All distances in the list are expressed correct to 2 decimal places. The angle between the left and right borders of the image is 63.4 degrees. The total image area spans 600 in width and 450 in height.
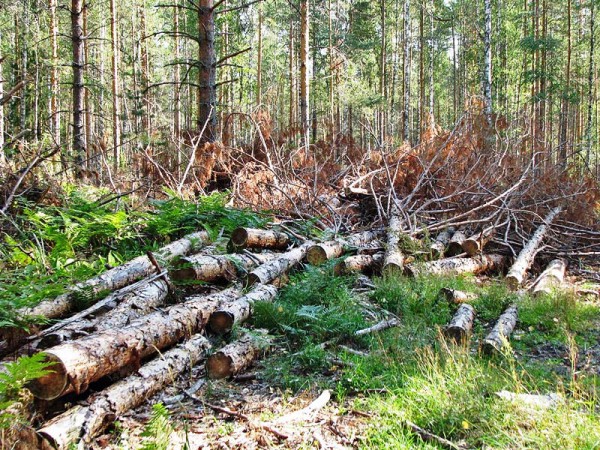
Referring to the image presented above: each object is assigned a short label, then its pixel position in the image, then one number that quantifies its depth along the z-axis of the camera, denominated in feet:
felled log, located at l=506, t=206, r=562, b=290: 22.00
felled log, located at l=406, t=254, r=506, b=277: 20.98
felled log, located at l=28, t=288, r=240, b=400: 9.45
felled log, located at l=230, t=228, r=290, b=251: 20.20
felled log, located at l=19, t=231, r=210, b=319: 13.01
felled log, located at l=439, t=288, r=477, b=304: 17.99
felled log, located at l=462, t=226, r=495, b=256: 24.91
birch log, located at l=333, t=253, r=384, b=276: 20.56
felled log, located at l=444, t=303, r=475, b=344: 14.35
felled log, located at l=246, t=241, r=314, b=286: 17.57
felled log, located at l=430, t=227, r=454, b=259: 24.13
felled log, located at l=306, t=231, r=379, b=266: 20.71
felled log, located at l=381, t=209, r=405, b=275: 20.77
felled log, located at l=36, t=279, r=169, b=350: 11.37
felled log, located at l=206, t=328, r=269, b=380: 12.14
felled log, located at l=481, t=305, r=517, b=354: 13.51
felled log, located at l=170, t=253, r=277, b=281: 16.58
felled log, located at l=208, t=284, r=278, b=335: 13.99
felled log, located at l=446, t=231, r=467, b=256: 25.32
